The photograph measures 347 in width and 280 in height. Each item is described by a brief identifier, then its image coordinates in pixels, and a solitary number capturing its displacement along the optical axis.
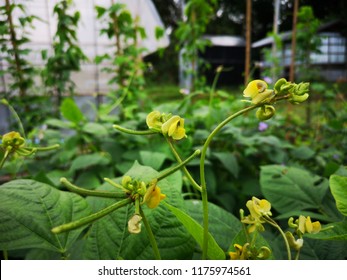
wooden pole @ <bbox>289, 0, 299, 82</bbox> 1.36
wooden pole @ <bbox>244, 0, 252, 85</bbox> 1.36
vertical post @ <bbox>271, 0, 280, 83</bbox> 1.68
